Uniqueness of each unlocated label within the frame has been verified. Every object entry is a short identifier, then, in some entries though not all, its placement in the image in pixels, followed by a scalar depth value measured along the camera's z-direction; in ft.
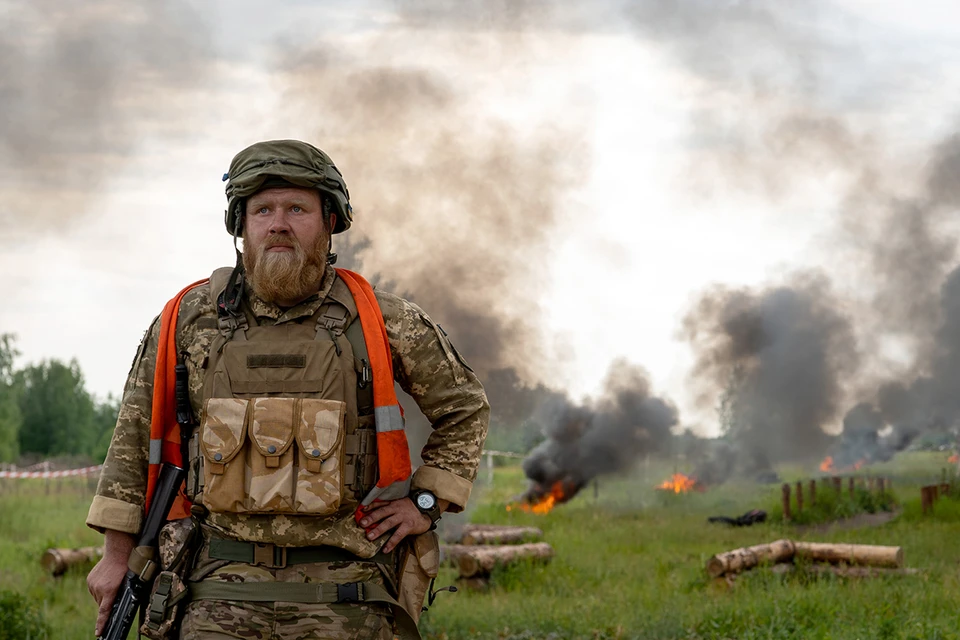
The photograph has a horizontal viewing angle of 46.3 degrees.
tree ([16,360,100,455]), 184.75
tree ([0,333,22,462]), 155.02
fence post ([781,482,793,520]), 62.69
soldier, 11.87
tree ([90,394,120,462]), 181.88
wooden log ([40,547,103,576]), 39.81
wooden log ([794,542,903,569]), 36.17
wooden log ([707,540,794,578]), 36.01
